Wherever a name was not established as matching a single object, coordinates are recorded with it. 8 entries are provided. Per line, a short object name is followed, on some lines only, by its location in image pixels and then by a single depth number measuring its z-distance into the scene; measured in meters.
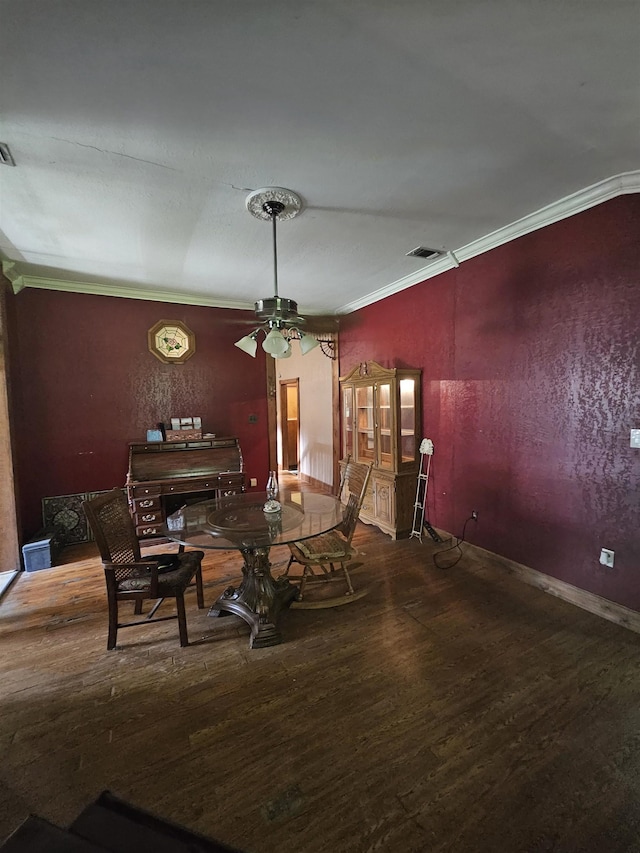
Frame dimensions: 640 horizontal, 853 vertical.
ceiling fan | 2.19
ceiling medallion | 2.27
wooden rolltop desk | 3.74
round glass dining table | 2.17
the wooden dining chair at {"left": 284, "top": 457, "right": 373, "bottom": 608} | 2.56
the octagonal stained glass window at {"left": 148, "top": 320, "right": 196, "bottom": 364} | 4.35
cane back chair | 2.09
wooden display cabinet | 3.79
